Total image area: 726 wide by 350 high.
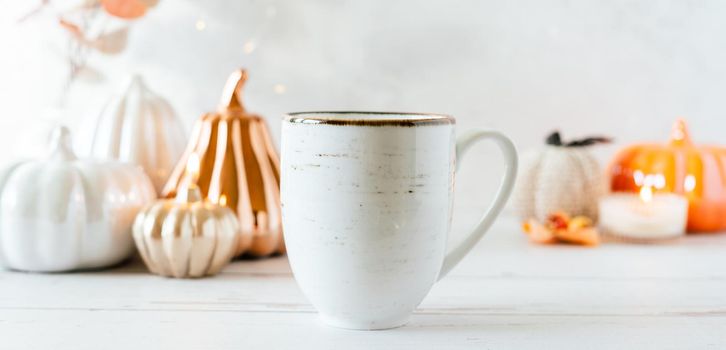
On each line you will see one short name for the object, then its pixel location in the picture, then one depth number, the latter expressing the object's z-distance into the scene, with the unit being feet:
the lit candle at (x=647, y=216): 2.89
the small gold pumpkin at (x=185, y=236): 2.20
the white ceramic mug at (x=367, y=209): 1.63
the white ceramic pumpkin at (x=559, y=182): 3.09
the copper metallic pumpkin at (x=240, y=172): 2.45
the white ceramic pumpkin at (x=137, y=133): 2.69
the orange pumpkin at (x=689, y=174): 3.10
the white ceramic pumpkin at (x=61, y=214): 2.22
